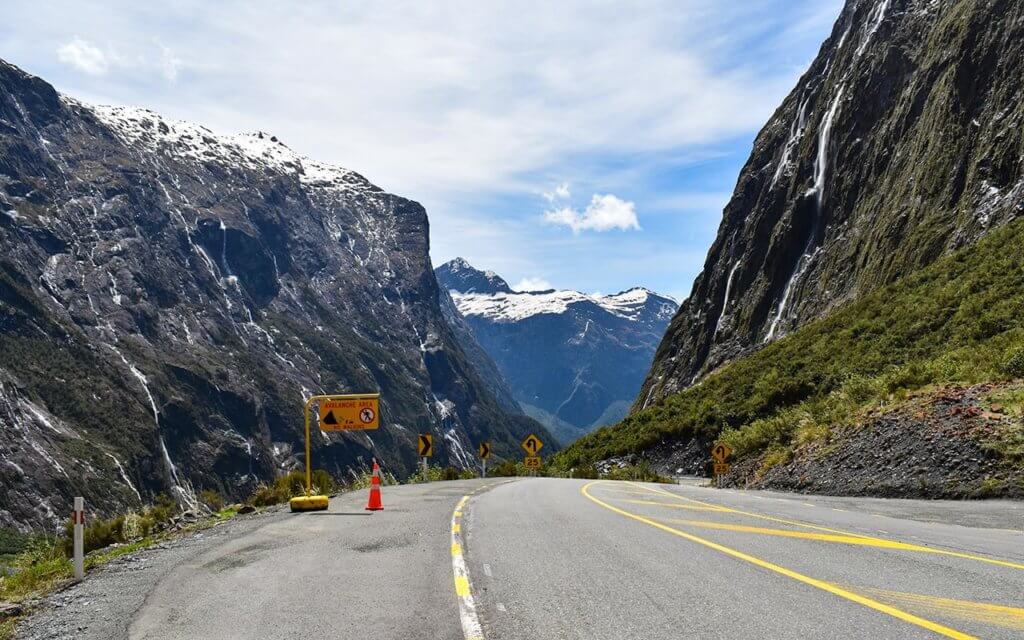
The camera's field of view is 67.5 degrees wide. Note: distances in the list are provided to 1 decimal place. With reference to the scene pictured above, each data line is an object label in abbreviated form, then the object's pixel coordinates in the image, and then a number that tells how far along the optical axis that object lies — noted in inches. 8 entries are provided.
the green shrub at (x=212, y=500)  811.9
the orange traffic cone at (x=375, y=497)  626.2
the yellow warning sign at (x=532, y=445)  1448.3
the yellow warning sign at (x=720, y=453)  1140.7
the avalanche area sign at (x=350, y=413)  739.4
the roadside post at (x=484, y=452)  1392.8
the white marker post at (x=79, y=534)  383.9
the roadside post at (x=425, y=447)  1085.1
